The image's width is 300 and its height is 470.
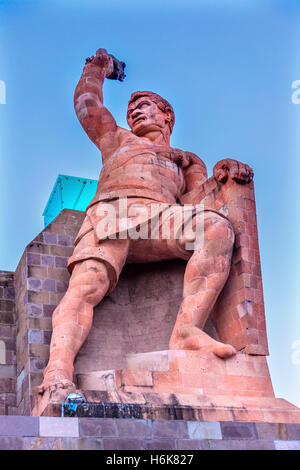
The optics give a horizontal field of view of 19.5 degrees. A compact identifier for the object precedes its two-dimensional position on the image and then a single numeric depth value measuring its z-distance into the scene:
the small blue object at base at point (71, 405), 8.46
